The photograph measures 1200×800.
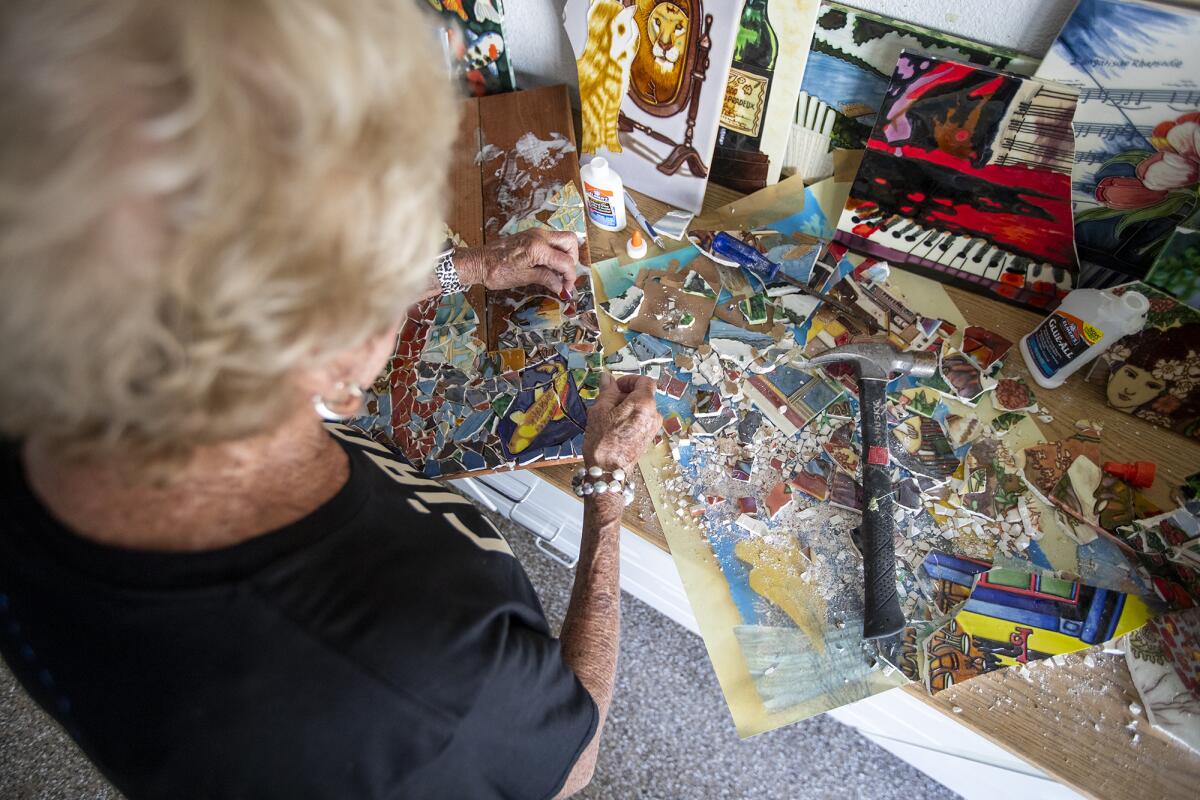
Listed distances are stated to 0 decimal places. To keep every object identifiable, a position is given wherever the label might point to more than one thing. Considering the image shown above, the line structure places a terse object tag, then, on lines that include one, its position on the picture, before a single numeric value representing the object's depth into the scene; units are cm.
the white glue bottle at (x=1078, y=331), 95
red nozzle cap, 100
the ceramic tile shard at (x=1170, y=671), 87
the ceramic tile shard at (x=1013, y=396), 109
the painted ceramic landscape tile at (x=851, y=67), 96
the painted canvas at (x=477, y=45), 130
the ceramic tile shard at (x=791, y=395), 111
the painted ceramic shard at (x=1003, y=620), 93
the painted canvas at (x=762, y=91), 102
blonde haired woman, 37
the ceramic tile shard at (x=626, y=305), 121
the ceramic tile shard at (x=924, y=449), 106
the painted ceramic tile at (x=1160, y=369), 93
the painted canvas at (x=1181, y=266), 90
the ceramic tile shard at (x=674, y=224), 129
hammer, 95
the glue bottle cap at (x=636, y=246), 124
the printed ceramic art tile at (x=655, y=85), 107
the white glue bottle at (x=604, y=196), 118
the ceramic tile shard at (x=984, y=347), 112
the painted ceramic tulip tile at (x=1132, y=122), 81
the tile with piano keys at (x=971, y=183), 94
